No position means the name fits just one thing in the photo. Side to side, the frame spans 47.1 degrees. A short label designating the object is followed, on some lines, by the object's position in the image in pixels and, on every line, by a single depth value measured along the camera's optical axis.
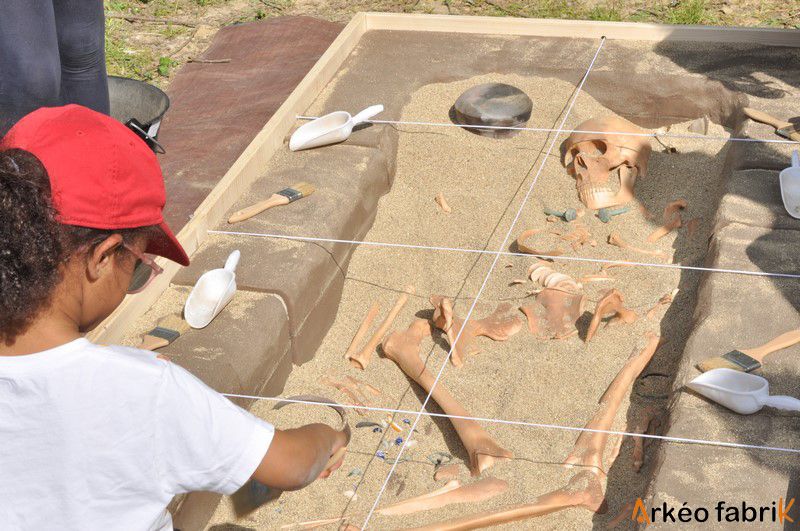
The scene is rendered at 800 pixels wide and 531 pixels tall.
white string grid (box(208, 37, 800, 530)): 2.34
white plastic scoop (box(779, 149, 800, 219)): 3.21
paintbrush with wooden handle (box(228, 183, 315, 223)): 3.33
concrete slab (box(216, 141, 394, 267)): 3.31
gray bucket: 4.02
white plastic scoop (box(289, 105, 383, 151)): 3.74
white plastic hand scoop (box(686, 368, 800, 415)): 2.38
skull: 3.76
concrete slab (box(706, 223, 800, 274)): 2.99
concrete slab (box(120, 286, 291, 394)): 2.66
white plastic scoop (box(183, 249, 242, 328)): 2.83
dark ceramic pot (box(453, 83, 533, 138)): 4.02
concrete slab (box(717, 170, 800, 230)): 3.22
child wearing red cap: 1.34
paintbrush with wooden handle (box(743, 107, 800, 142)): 3.69
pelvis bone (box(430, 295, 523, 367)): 3.05
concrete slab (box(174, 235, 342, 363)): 3.00
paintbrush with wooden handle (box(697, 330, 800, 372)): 2.52
